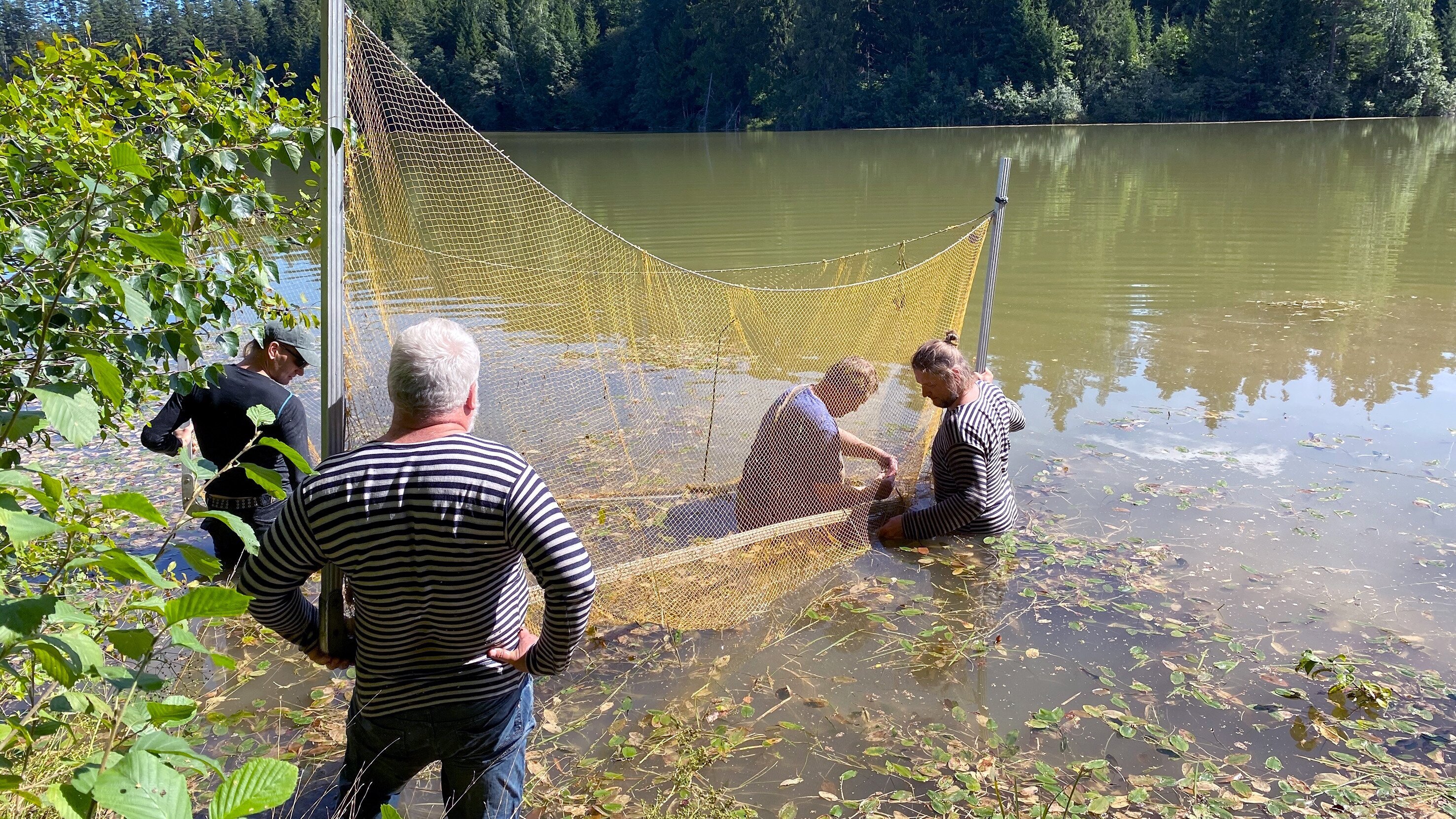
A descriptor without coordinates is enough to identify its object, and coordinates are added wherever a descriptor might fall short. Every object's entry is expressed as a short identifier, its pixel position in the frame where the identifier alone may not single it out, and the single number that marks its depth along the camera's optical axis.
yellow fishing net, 4.50
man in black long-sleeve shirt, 4.05
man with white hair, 2.11
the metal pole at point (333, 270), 2.47
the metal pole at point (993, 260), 6.02
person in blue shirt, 5.14
